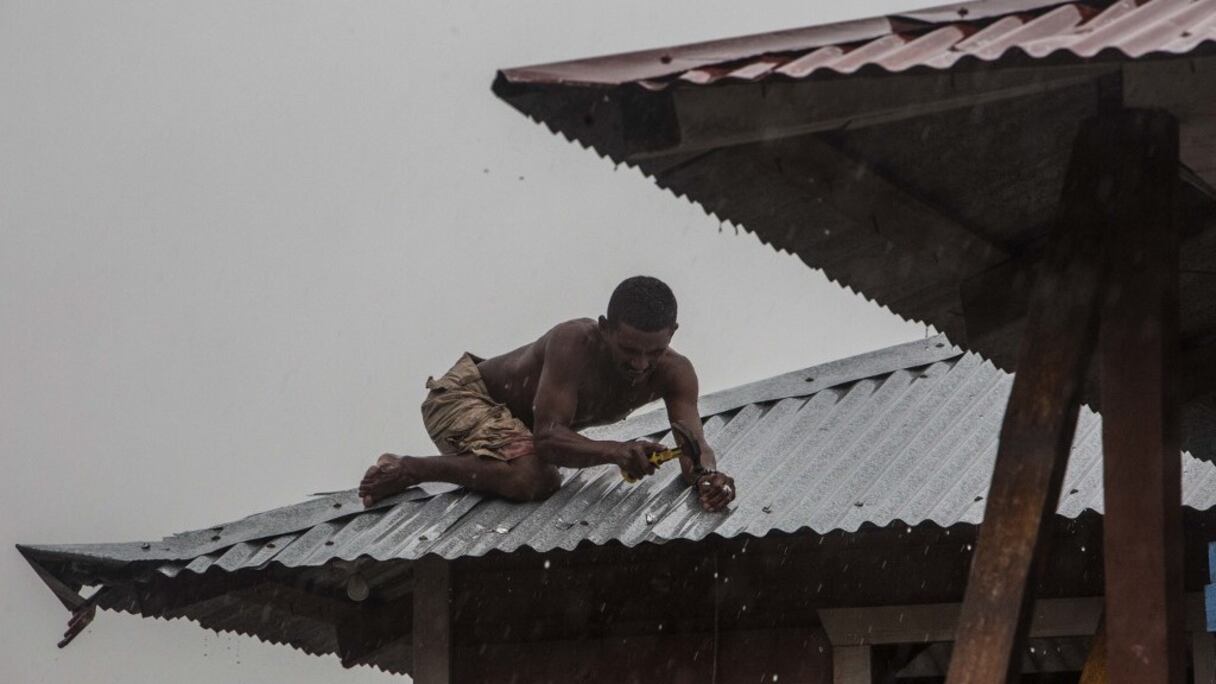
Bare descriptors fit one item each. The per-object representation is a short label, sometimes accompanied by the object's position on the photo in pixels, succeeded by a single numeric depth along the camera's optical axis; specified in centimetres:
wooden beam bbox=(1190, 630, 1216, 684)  1518
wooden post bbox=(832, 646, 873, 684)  1599
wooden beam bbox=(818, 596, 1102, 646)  1549
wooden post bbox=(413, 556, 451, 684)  1720
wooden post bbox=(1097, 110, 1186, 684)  801
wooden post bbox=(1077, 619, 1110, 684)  1093
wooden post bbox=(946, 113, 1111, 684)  800
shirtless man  1586
